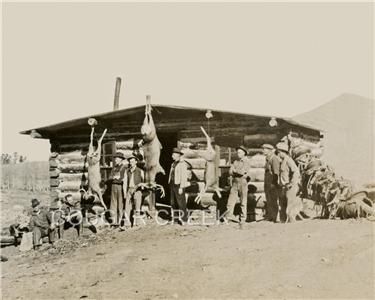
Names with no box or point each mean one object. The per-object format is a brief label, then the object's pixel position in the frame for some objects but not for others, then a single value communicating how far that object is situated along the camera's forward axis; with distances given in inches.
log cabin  552.1
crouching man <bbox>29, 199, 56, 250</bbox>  534.0
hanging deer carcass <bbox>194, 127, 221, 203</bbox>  536.7
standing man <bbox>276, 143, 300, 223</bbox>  486.8
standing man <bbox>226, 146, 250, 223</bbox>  502.9
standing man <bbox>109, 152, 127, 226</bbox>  557.6
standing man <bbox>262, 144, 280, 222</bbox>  494.0
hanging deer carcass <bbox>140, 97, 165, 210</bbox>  551.2
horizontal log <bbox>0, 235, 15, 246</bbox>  591.2
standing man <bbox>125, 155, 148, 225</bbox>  544.7
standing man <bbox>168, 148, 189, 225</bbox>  526.6
